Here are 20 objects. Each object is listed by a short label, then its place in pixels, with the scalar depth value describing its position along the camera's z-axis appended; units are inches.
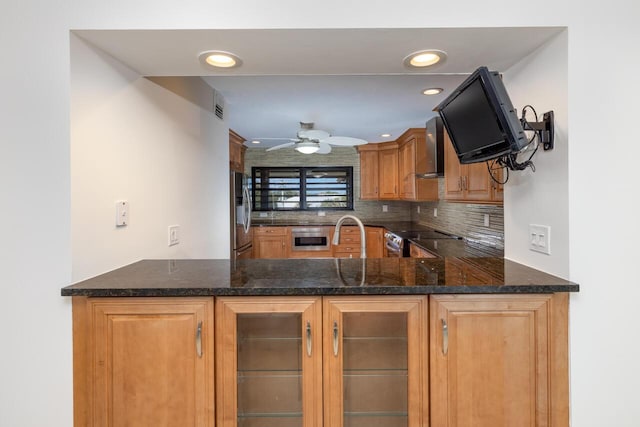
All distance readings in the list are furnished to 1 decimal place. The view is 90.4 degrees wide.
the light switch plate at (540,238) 53.6
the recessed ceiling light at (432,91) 110.7
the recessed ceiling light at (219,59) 55.0
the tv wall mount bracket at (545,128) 51.8
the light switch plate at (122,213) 59.3
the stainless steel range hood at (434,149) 133.4
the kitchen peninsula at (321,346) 48.0
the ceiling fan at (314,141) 134.5
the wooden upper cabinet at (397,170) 162.9
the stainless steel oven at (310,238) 209.3
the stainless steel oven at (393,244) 145.9
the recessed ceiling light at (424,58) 55.2
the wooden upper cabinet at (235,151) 147.1
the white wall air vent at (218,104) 109.3
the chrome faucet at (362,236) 76.2
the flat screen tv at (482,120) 48.0
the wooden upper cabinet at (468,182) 87.2
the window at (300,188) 231.5
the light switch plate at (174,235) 77.6
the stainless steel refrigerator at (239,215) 135.5
